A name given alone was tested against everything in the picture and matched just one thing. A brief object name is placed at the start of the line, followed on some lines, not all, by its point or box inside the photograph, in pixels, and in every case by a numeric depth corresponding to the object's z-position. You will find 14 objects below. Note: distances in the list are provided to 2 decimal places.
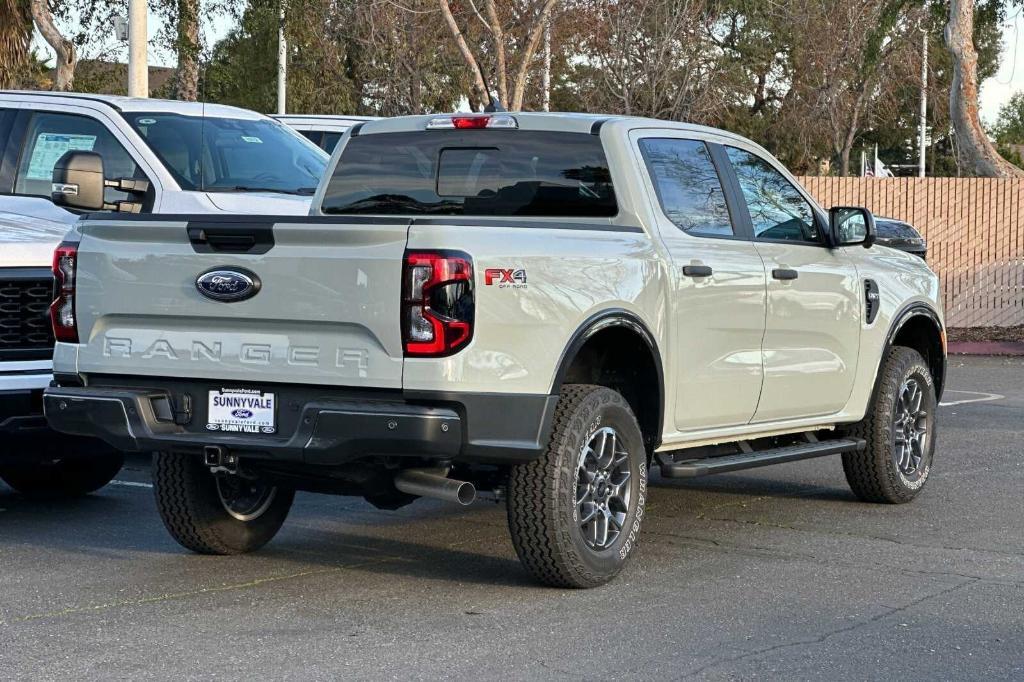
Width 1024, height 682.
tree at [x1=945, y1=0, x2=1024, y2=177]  24.67
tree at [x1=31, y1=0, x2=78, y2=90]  22.73
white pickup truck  8.50
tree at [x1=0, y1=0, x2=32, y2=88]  26.89
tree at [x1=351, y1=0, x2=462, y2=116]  29.31
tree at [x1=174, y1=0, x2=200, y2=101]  19.67
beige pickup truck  6.17
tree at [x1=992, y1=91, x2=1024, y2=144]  85.21
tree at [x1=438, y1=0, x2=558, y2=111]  23.67
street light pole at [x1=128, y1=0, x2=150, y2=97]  16.86
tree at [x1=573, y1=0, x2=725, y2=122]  31.66
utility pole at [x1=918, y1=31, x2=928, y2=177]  41.84
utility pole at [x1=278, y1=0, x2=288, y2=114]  22.79
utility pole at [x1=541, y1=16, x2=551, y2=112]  29.59
